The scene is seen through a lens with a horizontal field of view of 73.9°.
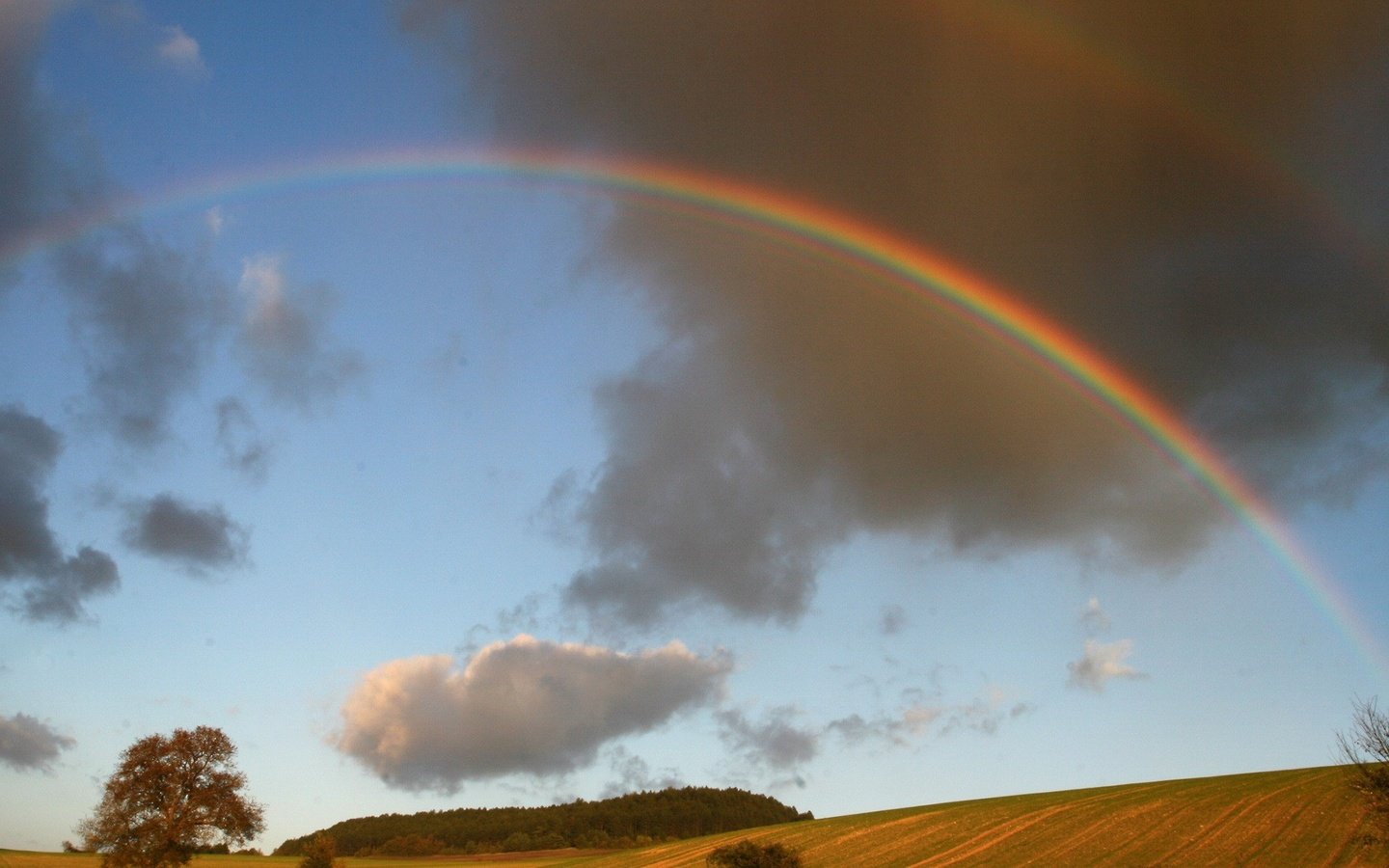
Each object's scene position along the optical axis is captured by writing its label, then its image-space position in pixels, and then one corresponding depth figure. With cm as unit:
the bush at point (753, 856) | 5059
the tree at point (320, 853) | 7762
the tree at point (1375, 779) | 4106
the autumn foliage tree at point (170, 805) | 7231
